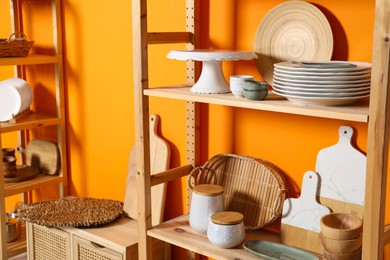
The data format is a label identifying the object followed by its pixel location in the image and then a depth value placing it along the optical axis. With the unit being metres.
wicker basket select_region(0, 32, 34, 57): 2.81
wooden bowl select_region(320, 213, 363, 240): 1.66
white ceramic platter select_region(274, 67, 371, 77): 1.57
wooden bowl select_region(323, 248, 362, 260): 1.66
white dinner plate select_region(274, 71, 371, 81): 1.57
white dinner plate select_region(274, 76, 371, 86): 1.58
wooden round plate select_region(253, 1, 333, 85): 1.90
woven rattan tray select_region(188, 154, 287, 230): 2.10
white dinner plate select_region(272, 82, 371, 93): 1.58
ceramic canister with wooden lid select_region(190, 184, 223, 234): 2.07
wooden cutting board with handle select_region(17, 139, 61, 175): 3.10
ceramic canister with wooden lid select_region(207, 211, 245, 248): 1.92
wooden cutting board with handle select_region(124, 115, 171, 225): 2.51
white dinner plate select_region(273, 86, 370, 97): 1.58
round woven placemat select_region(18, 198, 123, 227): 2.53
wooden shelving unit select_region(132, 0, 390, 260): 1.45
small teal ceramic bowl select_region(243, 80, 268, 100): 1.74
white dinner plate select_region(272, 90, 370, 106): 1.58
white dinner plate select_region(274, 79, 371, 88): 1.58
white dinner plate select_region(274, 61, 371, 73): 1.57
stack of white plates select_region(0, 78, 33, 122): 2.93
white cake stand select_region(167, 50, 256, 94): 1.92
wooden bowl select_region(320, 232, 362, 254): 1.66
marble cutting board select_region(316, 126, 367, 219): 1.88
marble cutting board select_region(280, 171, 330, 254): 1.95
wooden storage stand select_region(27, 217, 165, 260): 2.36
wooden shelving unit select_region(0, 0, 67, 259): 2.86
